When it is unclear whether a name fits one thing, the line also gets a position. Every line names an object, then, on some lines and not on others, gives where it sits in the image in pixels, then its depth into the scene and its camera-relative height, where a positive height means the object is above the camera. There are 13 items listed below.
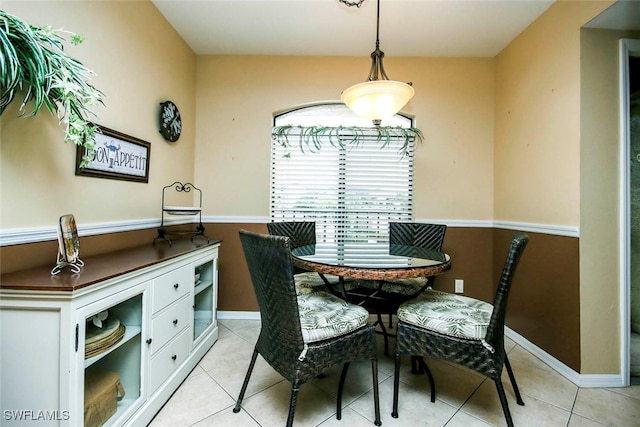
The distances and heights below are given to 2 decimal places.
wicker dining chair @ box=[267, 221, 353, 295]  1.88 -0.25
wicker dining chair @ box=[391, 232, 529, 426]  1.26 -0.60
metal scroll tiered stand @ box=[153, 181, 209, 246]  1.95 +0.03
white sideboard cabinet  0.95 -0.53
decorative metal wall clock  2.16 +0.79
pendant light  1.58 +0.76
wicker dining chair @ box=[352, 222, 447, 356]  1.96 -0.51
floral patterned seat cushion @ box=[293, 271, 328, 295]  1.82 -0.51
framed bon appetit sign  1.54 +0.36
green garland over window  2.71 +0.84
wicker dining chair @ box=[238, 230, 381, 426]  1.17 -0.56
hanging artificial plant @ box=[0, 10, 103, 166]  0.90 +0.53
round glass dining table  1.37 -0.27
